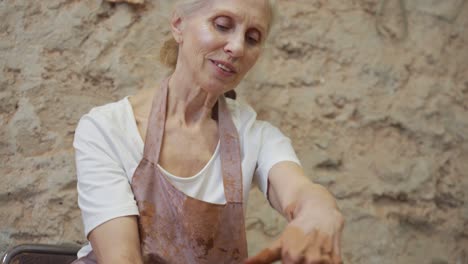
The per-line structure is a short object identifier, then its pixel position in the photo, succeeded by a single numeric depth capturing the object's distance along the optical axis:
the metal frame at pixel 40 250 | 1.33
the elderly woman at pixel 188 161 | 1.15
